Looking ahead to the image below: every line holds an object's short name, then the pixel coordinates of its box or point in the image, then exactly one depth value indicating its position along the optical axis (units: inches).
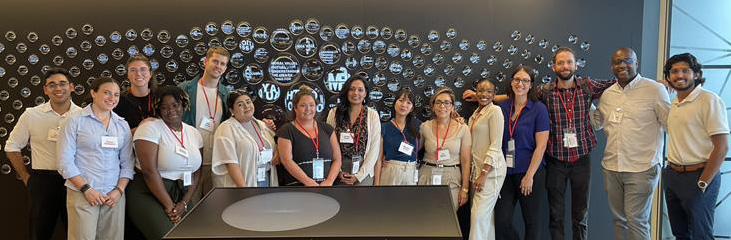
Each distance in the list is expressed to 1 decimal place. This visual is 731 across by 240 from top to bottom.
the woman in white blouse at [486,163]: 137.3
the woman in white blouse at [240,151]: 126.3
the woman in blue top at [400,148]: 138.6
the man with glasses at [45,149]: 133.3
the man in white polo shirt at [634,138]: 131.2
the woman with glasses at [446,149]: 138.9
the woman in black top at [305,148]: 127.7
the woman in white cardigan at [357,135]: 135.8
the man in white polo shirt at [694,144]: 118.7
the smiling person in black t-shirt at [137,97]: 132.0
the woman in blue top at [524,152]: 137.7
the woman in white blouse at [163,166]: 117.7
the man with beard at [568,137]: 138.0
